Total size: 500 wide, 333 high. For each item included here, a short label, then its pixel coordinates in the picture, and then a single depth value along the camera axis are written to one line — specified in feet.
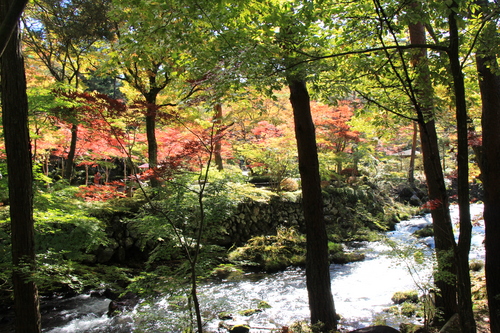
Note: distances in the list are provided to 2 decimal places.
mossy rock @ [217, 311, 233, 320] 17.38
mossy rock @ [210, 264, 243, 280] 23.88
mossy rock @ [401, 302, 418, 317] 17.06
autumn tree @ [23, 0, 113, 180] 24.34
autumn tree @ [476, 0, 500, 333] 12.34
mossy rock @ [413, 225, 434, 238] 34.79
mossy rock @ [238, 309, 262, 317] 17.94
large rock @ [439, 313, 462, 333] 12.35
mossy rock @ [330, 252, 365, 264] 27.45
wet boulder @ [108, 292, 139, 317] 18.07
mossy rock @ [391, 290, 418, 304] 19.49
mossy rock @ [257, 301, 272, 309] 18.60
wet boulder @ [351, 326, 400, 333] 11.65
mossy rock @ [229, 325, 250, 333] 15.47
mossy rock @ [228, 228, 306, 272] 26.00
